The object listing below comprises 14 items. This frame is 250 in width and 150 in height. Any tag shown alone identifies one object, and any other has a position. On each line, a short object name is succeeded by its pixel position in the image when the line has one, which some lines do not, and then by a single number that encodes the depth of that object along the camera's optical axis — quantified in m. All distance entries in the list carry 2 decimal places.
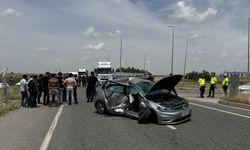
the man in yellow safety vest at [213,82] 14.17
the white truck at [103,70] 24.76
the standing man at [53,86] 10.25
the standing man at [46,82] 10.80
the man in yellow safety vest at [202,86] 14.46
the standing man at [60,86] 10.68
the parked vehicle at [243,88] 16.59
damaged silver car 6.50
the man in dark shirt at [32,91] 10.28
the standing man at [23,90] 10.51
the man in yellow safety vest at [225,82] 14.02
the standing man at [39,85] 11.03
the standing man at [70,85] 10.53
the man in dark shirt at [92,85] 11.17
